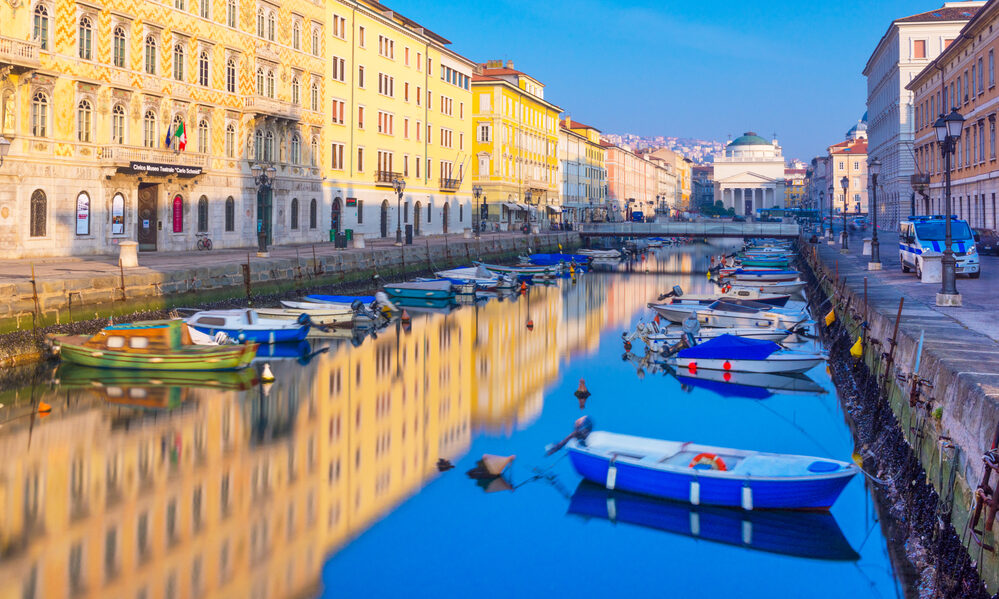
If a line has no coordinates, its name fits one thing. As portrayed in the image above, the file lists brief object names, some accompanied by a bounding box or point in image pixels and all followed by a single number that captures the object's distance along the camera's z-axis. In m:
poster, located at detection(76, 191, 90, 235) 38.56
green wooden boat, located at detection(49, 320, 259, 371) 24.45
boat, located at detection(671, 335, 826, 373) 25.64
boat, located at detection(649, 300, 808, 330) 32.72
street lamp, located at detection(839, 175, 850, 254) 58.90
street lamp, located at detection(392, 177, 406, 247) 57.28
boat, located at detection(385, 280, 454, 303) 45.44
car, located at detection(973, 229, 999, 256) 45.03
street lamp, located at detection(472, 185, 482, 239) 82.22
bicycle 46.22
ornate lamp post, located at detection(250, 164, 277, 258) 47.58
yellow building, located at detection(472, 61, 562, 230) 88.69
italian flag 42.59
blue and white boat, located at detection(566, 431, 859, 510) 13.66
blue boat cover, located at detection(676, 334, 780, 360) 25.78
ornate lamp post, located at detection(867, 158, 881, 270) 39.53
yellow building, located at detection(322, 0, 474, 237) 59.81
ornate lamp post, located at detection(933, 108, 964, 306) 22.72
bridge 85.62
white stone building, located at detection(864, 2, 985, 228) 82.25
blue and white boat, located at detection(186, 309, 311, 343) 29.06
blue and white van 31.86
